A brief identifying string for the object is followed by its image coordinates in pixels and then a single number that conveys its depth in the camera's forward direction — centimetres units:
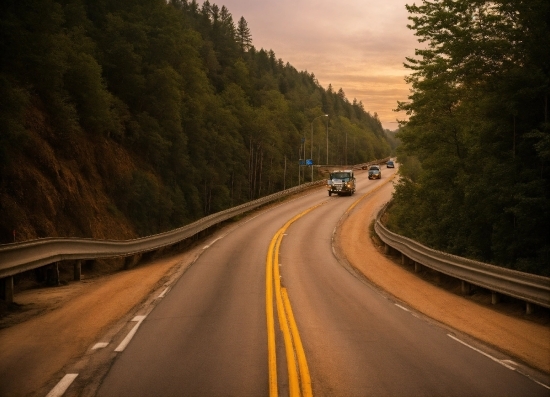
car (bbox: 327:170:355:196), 5428
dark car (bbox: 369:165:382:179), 7998
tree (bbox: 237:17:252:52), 13750
